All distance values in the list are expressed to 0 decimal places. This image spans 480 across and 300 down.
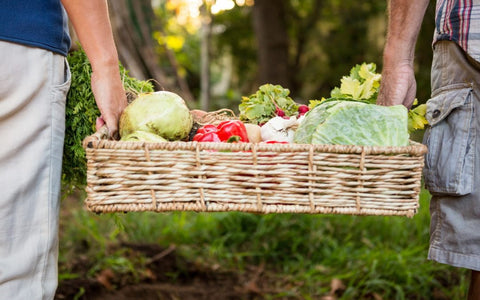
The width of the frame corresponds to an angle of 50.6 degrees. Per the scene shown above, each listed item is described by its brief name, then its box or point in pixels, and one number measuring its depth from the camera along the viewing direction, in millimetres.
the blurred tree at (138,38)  4492
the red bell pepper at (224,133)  1935
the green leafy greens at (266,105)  2273
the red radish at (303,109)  2250
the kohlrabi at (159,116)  1862
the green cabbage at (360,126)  1713
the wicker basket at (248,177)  1620
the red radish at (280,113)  2218
